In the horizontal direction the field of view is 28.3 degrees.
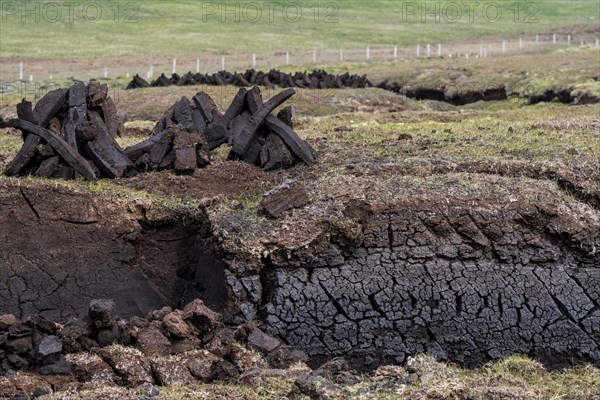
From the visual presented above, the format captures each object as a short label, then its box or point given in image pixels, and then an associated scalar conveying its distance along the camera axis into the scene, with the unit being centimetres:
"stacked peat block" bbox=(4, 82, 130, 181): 1416
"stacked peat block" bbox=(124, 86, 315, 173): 1452
